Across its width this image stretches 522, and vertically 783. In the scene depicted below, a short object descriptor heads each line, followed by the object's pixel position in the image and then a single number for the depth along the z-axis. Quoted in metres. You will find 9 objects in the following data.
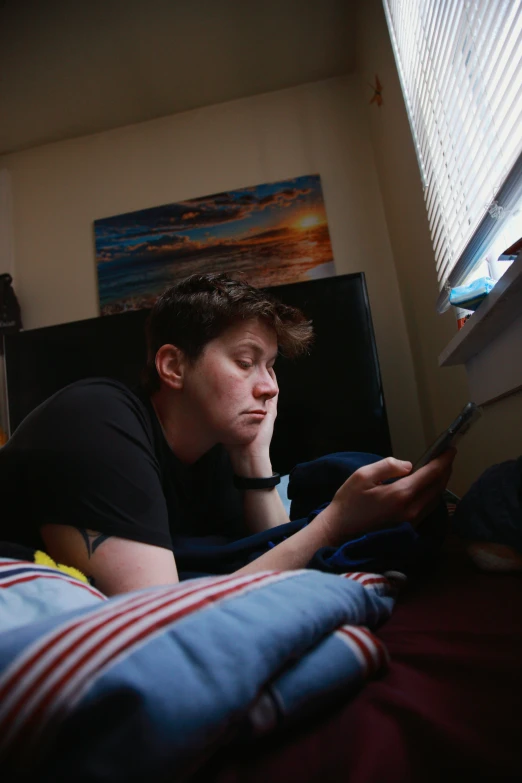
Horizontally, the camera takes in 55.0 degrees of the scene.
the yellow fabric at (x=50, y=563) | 0.58
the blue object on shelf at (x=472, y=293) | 0.93
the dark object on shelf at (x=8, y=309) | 2.33
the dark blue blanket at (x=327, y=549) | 0.59
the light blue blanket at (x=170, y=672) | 0.23
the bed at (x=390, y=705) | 0.24
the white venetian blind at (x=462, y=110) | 0.78
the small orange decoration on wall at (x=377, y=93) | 1.98
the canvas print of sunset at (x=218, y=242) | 2.25
